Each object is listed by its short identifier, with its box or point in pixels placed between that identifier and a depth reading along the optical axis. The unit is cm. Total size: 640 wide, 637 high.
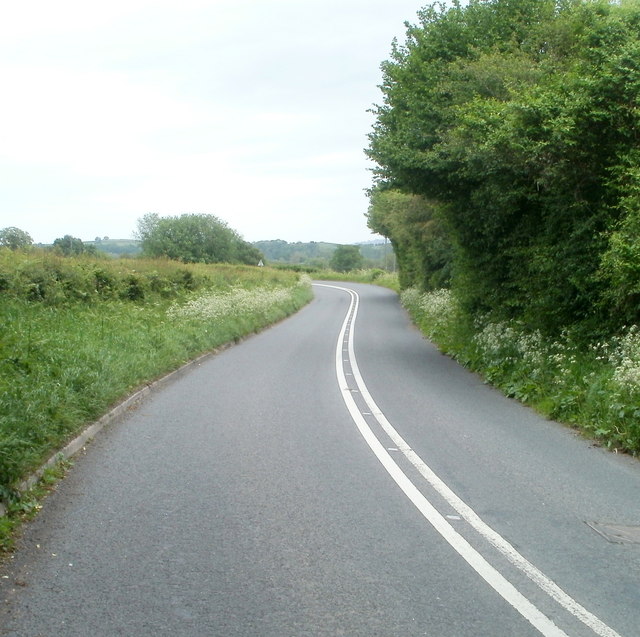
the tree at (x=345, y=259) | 15088
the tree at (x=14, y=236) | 3094
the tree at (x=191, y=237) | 9444
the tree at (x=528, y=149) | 1300
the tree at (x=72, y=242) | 4306
